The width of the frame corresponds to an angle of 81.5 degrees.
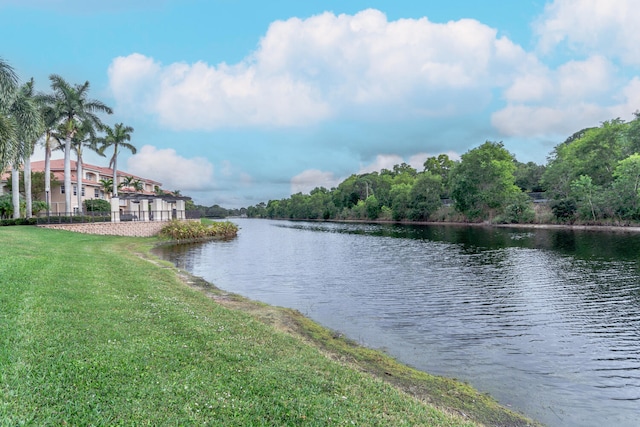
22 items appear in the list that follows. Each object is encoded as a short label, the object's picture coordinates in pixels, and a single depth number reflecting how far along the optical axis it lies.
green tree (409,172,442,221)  88.12
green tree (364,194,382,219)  111.27
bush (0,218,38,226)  36.18
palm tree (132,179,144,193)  78.39
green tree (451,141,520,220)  71.19
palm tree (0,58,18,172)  19.94
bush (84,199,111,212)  56.81
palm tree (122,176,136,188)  75.28
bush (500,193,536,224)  63.88
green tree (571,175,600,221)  53.00
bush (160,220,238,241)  44.16
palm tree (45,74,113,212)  41.22
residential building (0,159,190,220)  48.67
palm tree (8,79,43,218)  25.81
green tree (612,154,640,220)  48.34
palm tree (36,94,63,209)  40.47
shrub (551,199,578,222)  56.62
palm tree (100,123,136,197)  56.69
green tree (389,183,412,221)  94.19
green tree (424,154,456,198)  113.94
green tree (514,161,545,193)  86.44
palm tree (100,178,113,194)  64.13
